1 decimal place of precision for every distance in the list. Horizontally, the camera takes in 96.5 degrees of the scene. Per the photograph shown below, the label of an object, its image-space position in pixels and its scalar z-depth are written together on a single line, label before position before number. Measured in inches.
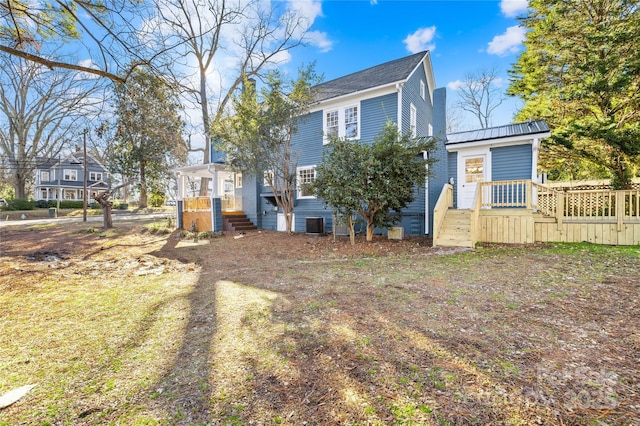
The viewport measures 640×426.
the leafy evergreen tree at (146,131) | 246.2
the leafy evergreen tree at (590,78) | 369.1
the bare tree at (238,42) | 629.3
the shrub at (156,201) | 1178.6
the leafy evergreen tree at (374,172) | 311.7
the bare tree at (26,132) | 947.3
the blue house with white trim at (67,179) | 1505.9
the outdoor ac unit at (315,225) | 461.7
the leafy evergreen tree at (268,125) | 402.9
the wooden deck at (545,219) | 309.9
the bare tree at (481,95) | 952.9
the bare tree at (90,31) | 206.5
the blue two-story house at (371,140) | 386.0
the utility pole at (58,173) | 996.2
